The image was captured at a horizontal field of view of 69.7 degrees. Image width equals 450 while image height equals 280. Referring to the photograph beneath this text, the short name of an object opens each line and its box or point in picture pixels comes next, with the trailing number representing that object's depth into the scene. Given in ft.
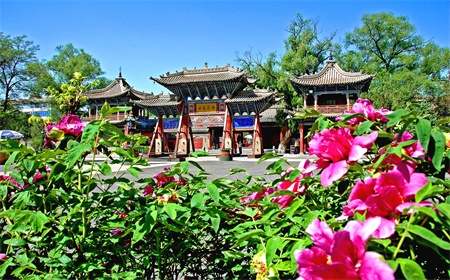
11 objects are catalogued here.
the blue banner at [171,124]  69.96
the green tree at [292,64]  80.48
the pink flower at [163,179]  4.10
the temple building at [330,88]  68.18
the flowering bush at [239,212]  1.69
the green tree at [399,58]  76.84
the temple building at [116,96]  86.74
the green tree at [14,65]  85.10
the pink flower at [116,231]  3.45
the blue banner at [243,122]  66.44
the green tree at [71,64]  104.53
